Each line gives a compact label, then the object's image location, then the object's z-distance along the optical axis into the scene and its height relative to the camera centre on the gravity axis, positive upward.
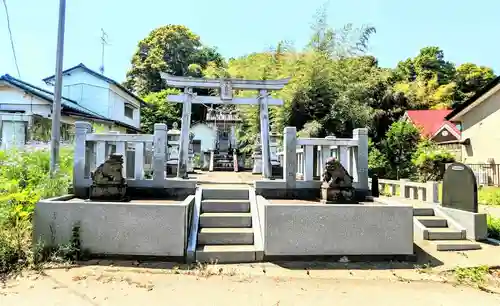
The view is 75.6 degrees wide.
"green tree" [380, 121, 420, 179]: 13.31 +0.75
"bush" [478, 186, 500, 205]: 8.88 -0.83
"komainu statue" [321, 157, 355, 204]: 5.00 -0.31
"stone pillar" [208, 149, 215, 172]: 12.79 +0.08
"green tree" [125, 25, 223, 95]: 27.94 +9.47
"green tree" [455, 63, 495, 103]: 26.61 +7.34
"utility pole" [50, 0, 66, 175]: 5.96 +1.57
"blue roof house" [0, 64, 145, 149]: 10.56 +2.41
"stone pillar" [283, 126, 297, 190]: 5.43 +0.13
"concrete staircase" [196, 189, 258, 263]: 4.18 -0.96
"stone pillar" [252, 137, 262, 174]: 10.19 +0.10
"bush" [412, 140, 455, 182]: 11.29 +0.11
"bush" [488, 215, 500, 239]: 5.50 -1.06
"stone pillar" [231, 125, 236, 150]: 17.26 +1.56
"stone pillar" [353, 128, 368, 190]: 5.66 +0.22
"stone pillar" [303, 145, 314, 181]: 5.59 +0.05
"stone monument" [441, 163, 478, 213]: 5.39 -0.37
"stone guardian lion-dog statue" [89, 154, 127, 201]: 4.83 -0.30
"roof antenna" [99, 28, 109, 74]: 21.54 +6.29
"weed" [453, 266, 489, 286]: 3.78 -1.33
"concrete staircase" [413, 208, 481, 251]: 4.93 -1.06
